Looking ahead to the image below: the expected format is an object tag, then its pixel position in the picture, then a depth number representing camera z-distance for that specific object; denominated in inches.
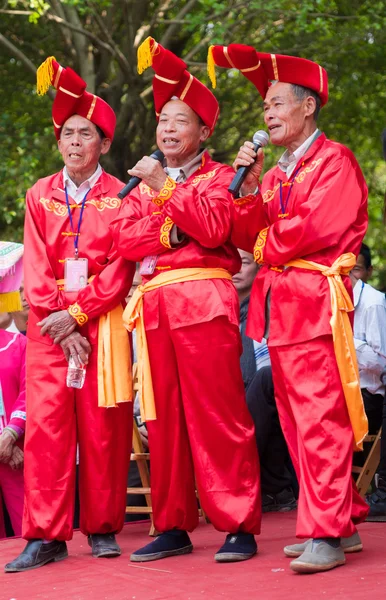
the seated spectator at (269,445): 479.5
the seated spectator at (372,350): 478.6
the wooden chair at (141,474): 466.3
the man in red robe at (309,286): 331.6
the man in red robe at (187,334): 356.5
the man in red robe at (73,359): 373.1
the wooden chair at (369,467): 472.1
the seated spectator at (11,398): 443.8
